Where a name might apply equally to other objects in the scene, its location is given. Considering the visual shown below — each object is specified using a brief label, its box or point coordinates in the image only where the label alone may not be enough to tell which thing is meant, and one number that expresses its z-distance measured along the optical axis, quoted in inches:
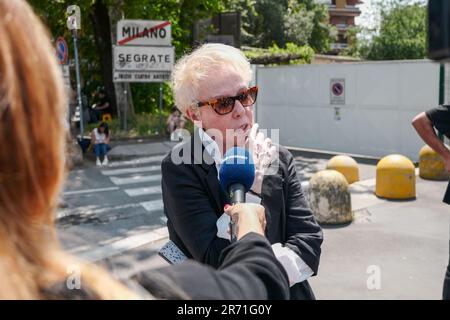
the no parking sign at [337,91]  586.6
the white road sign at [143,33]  582.6
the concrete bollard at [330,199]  289.1
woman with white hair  86.4
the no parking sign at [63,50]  520.1
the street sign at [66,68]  496.9
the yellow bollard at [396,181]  345.1
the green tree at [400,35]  1585.9
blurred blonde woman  41.7
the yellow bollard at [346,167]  405.4
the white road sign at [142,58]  583.5
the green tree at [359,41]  1728.6
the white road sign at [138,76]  589.0
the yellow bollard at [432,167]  405.1
